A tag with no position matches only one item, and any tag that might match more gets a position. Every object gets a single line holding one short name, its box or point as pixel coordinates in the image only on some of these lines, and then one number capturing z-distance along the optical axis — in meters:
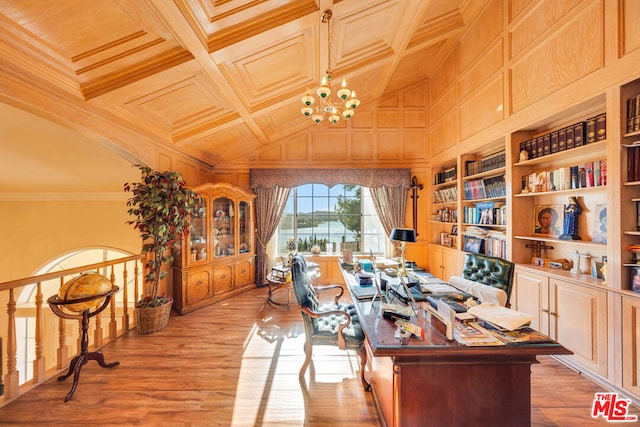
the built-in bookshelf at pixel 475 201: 3.18
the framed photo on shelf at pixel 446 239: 4.34
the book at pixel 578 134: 2.19
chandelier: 2.23
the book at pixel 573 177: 2.33
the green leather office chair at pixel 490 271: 2.15
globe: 2.04
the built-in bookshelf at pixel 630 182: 1.80
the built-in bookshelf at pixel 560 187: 2.18
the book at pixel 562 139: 2.35
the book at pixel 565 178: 2.39
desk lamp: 3.01
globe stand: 2.01
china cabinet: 3.68
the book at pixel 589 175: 2.19
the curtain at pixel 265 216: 4.91
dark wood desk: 1.34
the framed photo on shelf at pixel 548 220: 2.63
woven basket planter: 2.97
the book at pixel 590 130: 2.10
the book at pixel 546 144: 2.51
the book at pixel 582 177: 2.25
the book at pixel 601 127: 2.01
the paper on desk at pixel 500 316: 1.39
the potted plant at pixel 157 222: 2.98
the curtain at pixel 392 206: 4.86
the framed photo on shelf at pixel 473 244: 3.51
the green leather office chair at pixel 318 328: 2.02
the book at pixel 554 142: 2.43
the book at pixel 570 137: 2.29
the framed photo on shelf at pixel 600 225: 2.20
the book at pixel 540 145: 2.58
